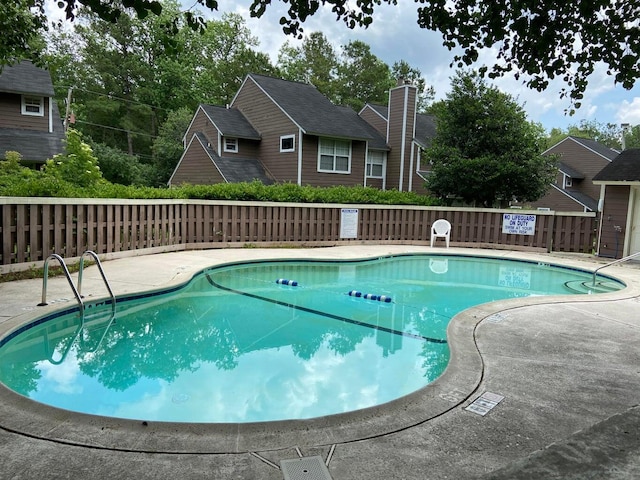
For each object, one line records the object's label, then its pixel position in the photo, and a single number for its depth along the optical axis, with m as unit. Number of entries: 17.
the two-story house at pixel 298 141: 18.81
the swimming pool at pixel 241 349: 3.84
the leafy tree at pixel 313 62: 38.56
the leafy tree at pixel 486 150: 14.84
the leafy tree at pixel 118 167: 23.45
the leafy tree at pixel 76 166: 11.28
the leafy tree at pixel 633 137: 61.06
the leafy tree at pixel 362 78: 38.56
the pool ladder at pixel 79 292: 5.11
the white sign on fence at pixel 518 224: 13.52
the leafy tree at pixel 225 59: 33.44
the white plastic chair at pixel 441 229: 13.77
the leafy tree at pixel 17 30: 4.93
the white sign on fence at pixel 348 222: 13.59
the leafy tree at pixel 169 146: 25.20
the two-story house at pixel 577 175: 26.77
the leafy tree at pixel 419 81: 42.72
